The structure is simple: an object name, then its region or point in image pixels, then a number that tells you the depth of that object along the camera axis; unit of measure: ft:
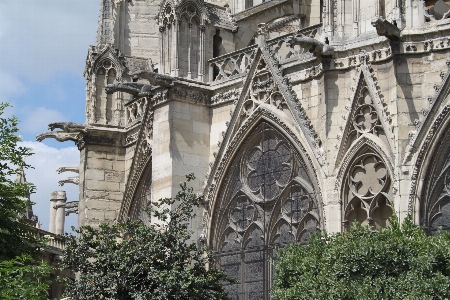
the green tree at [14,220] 58.39
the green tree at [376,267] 49.16
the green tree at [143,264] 56.44
